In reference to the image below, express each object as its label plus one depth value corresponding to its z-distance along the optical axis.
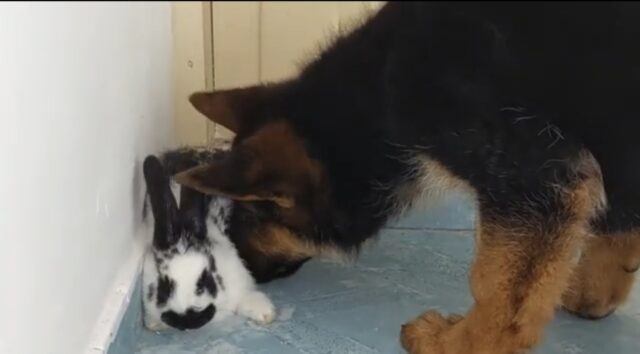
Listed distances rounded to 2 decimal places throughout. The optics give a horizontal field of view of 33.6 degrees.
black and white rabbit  1.95
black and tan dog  1.49
